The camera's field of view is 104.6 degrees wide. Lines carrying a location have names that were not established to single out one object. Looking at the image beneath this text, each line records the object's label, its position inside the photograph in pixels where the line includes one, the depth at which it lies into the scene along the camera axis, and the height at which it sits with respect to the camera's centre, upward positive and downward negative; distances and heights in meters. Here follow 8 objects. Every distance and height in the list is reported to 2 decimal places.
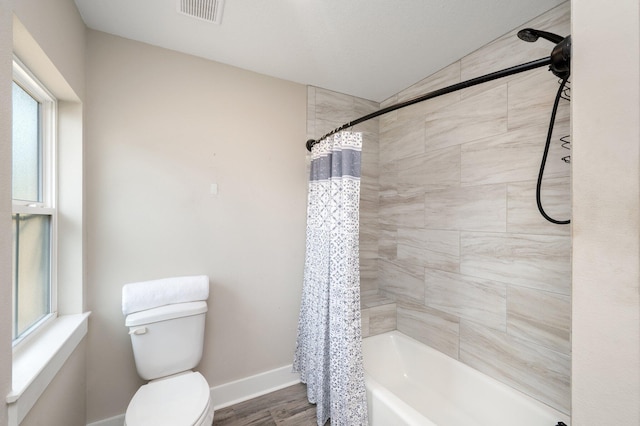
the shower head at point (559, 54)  0.67 +0.45
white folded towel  1.46 -0.49
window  1.10 +0.04
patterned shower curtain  1.45 -0.51
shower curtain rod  0.86 +0.55
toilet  1.24 -0.79
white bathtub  1.32 -1.15
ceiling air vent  1.29 +1.10
